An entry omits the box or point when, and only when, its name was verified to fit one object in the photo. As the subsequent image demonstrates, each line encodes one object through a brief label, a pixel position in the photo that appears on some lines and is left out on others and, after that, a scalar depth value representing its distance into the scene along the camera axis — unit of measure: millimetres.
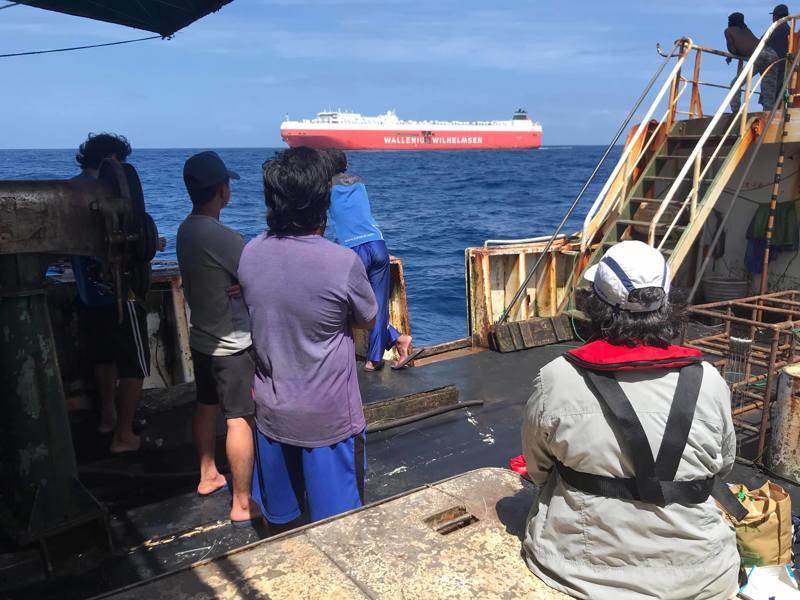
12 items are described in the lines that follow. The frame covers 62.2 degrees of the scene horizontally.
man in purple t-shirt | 2586
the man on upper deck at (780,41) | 8687
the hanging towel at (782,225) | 8867
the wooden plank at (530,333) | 7414
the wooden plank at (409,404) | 5277
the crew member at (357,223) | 5398
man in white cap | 2021
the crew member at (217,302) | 3236
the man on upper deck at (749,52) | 8562
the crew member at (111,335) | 4117
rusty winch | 2953
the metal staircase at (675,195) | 7715
